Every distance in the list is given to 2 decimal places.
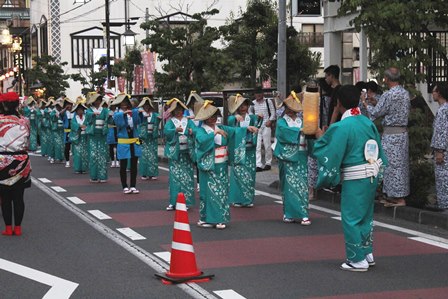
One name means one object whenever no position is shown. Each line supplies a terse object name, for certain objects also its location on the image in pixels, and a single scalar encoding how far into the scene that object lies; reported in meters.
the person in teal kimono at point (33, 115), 29.58
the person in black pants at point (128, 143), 14.84
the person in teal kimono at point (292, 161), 10.82
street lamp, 36.00
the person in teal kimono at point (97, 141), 17.34
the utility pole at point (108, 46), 35.28
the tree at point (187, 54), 25.25
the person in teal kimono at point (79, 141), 19.53
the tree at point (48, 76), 51.53
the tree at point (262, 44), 24.91
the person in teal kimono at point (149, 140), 16.88
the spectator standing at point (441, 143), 10.48
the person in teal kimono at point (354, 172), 7.67
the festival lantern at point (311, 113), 10.05
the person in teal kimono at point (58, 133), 23.69
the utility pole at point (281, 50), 18.23
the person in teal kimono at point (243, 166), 12.38
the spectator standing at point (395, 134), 11.15
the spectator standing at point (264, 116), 18.42
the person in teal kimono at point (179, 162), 12.34
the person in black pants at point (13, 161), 10.13
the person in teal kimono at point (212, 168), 10.54
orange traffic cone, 7.25
